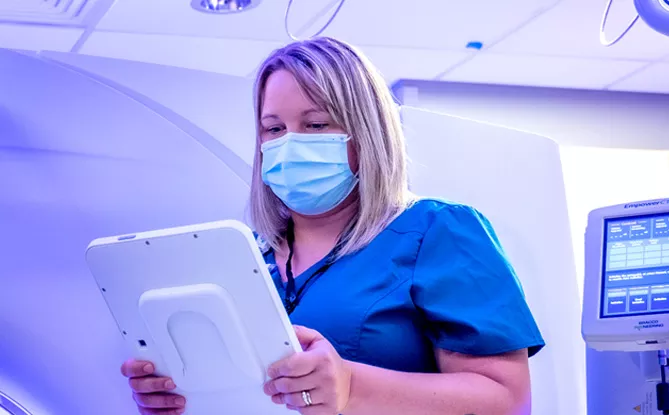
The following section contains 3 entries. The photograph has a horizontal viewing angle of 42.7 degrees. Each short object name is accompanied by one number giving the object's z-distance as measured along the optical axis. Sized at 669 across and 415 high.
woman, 1.17
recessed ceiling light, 3.10
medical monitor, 1.57
